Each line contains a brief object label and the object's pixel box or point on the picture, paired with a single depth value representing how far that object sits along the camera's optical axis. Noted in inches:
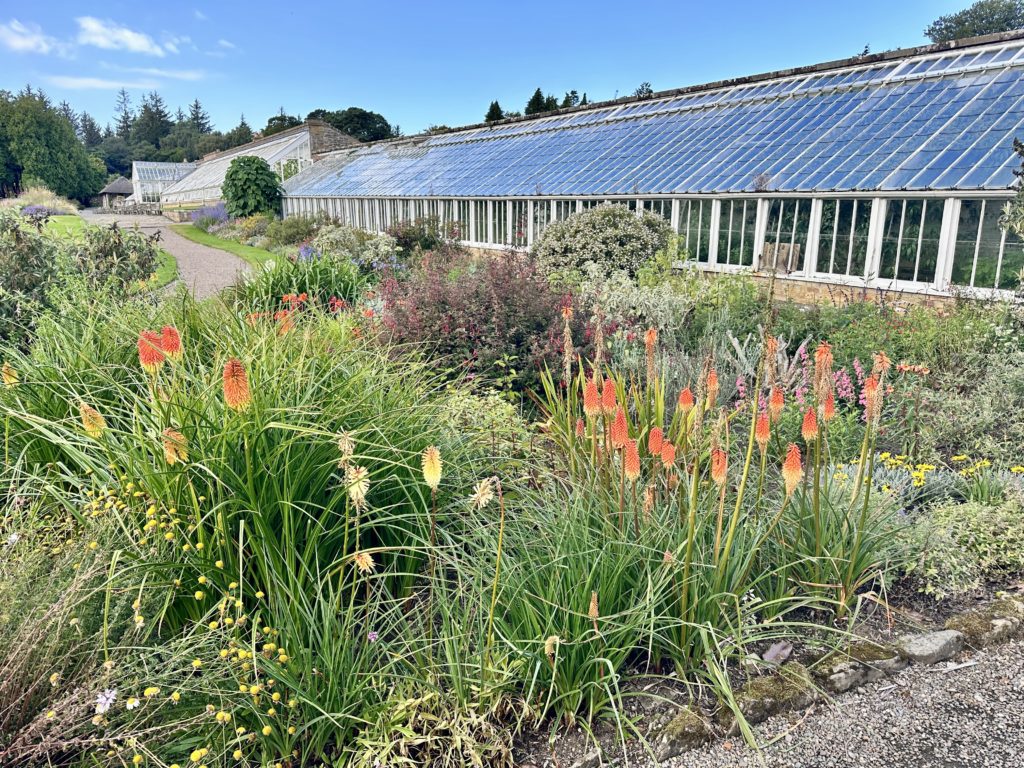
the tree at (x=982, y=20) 1927.9
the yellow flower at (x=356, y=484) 77.7
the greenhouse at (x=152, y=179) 2319.1
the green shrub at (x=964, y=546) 120.0
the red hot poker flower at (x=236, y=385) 77.9
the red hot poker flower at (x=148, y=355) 88.7
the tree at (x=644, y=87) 1969.0
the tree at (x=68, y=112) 4781.0
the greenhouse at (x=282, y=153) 1517.0
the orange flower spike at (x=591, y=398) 99.0
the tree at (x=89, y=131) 4739.2
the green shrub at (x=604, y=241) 442.0
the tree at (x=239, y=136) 3196.4
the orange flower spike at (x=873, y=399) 100.0
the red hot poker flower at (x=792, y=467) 85.9
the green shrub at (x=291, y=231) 971.3
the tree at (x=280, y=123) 2706.7
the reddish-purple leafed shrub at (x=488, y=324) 220.1
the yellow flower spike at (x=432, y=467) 71.8
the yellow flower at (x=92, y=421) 85.6
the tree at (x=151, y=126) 4246.1
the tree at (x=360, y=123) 2498.8
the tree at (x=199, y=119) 4379.9
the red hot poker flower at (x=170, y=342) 92.0
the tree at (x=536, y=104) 1369.3
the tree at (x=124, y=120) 4645.7
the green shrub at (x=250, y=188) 1298.0
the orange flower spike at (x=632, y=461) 87.9
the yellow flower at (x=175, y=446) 86.3
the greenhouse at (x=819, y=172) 360.8
